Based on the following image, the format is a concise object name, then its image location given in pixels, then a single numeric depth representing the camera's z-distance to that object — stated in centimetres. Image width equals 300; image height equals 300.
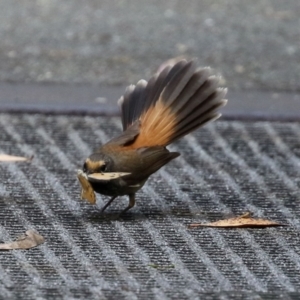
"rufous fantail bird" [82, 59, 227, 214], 752
